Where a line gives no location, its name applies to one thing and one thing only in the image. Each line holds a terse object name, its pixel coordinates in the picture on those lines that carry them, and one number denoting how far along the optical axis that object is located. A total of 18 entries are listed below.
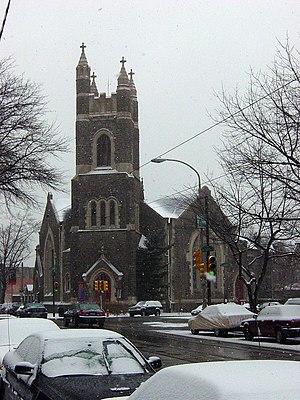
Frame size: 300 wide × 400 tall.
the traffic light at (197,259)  30.88
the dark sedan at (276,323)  23.85
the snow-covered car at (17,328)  12.18
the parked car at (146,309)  58.47
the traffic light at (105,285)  59.81
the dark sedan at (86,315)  37.78
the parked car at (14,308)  62.92
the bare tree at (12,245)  64.53
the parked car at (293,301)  34.05
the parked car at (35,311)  53.78
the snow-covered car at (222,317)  28.81
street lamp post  30.55
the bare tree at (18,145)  21.48
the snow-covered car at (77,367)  7.06
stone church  67.00
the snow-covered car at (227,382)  3.37
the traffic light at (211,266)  29.73
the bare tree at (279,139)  20.81
